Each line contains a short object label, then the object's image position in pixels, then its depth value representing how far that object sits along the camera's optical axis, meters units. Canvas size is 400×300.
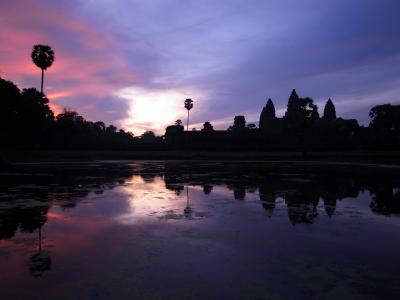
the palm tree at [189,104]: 112.81
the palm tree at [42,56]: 63.19
